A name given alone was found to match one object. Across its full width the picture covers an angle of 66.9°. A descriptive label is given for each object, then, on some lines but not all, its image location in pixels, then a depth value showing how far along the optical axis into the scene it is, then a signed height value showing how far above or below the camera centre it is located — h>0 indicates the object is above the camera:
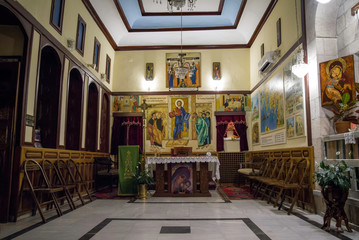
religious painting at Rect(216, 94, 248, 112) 10.73 +2.05
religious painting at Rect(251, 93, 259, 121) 9.68 +1.72
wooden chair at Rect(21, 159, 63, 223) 4.46 -0.56
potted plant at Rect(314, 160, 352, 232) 3.76 -0.51
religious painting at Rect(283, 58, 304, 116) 6.08 +1.47
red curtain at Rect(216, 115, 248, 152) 10.47 +1.05
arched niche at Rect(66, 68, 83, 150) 7.50 +1.21
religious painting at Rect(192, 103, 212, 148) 10.61 +1.17
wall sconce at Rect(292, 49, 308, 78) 5.54 +1.77
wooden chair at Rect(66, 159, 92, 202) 6.14 -0.33
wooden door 4.44 +0.49
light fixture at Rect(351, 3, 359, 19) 4.85 +2.58
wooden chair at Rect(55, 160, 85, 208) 5.39 -0.43
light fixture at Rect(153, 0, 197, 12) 6.02 +3.35
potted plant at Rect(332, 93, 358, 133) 4.68 +0.73
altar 7.07 -0.63
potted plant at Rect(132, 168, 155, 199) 6.64 -0.66
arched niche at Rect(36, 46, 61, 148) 6.25 +1.31
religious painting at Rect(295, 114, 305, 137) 5.97 +0.66
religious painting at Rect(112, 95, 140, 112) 10.86 +1.98
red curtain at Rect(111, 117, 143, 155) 10.55 +0.84
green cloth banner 6.92 -0.36
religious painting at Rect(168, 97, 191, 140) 10.68 +1.45
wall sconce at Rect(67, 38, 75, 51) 6.73 +2.72
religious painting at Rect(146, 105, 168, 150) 10.65 +1.13
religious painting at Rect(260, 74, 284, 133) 7.36 +1.46
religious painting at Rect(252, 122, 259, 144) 9.57 +0.77
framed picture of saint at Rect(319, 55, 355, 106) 4.74 +1.35
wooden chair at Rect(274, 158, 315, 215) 5.00 -0.49
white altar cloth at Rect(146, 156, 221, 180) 6.87 -0.15
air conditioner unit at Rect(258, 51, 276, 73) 7.93 +2.79
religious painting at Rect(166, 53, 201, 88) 10.99 +3.27
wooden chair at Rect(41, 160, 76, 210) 5.18 -0.45
